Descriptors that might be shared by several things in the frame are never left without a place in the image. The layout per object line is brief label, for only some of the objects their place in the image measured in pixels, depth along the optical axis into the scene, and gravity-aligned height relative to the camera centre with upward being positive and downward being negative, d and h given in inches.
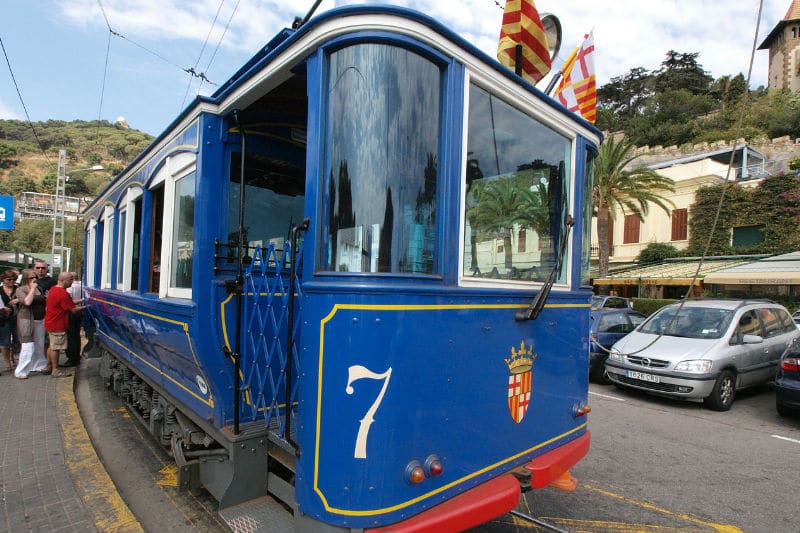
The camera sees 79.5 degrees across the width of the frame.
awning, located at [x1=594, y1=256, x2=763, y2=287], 951.0 +17.4
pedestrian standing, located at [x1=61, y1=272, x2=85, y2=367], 355.6 -55.6
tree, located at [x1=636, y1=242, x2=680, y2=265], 1146.7 +69.7
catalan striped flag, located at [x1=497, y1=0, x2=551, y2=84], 147.8 +74.8
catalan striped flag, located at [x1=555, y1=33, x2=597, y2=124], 191.8 +79.0
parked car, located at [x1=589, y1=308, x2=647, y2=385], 370.3 -41.7
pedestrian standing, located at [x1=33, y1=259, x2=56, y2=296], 338.0 -10.6
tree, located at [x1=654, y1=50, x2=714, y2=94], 2435.2 +1068.5
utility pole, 925.8 +171.4
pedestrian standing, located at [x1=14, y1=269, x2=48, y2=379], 305.7 -39.0
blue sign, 632.4 +65.4
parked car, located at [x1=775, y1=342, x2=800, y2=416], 253.4 -51.4
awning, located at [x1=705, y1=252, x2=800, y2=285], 759.7 +18.6
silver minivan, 288.5 -44.1
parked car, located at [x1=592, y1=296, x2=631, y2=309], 661.9 -31.5
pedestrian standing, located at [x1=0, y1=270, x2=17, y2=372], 325.1 -35.0
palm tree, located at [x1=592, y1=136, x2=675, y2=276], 847.7 +176.2
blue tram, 81.5 -1.7
